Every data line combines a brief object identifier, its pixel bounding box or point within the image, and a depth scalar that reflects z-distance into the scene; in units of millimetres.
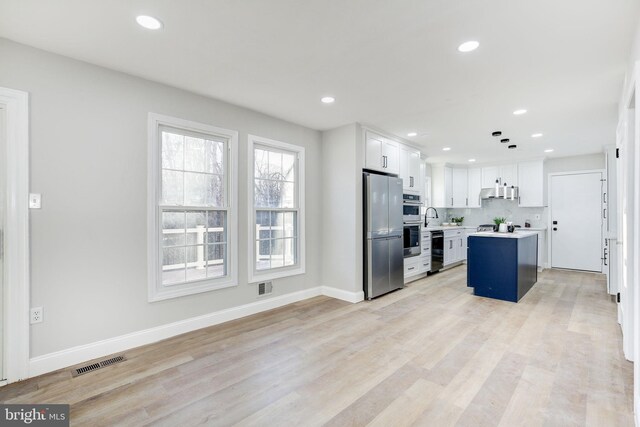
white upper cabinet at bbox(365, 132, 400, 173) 4555
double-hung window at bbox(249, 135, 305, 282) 3854
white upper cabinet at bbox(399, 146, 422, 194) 5344
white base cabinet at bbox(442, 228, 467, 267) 6498
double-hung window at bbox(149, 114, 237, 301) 2998
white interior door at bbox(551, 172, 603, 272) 6281
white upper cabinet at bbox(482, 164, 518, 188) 7012
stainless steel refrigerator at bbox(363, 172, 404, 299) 4414
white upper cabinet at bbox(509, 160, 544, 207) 6699
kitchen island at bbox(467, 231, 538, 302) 4281
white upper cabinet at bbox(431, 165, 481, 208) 7477
